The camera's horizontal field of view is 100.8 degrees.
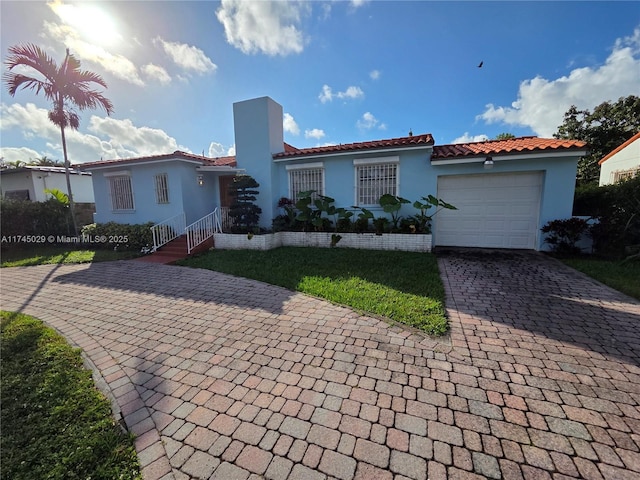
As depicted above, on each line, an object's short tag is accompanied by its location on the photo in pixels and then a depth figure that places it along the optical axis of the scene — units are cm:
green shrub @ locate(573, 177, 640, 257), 727
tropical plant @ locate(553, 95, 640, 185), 1847
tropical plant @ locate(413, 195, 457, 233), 888
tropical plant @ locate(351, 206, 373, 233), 981
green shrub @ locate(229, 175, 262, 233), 1034
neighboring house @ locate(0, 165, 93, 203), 1555
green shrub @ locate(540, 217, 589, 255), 787
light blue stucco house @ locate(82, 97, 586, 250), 848
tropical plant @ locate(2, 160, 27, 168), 2196
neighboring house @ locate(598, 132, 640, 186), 1229
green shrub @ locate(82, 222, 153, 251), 1069
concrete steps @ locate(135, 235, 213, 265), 925
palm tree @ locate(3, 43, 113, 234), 1032
